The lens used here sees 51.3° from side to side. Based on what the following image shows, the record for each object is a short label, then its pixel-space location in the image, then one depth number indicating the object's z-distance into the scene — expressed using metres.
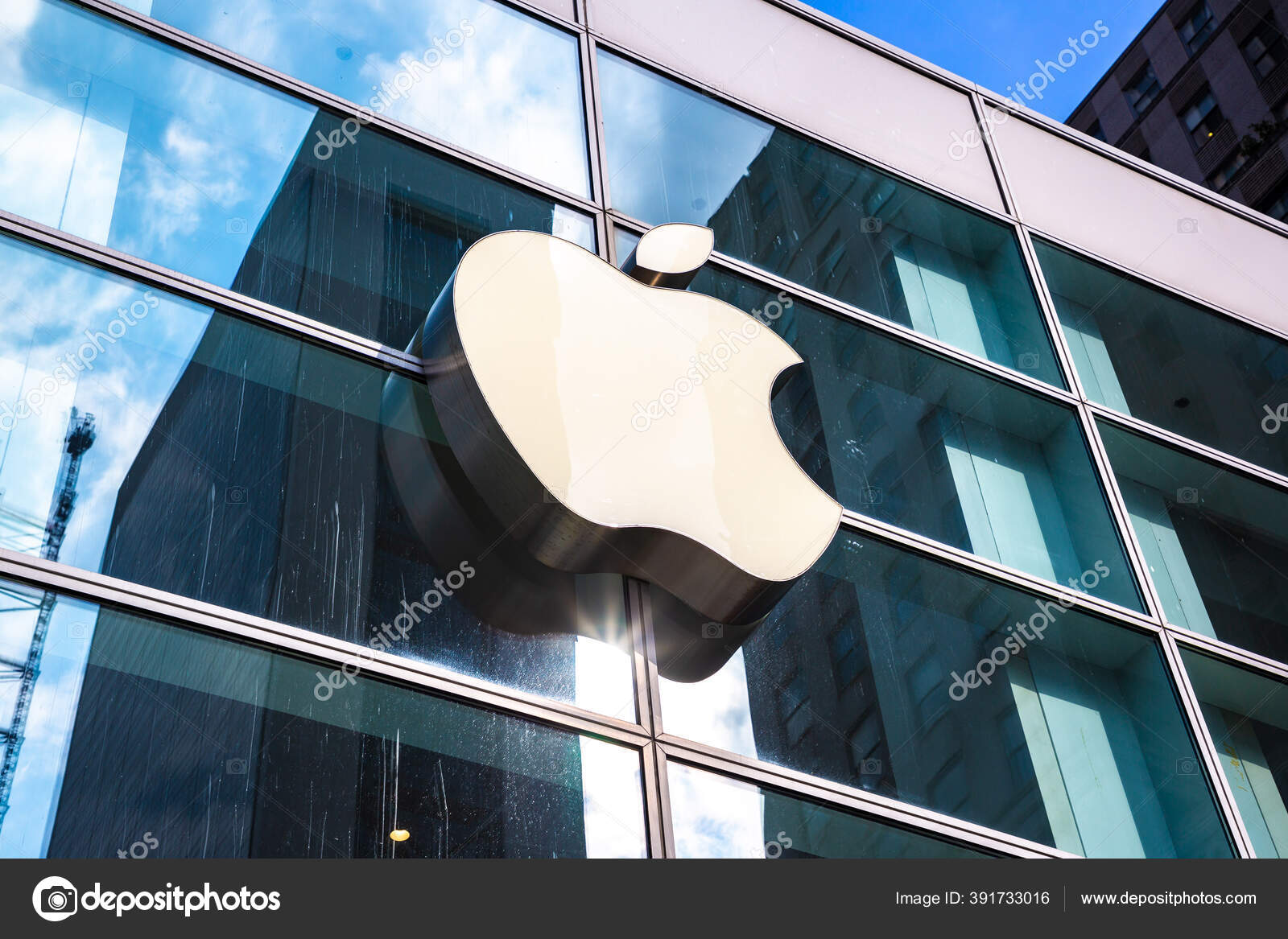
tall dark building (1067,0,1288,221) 39.09
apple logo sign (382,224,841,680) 5.91
